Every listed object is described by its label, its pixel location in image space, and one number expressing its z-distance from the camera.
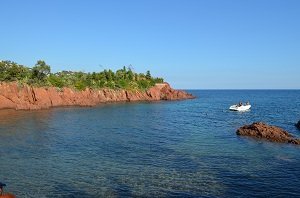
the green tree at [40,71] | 132.38
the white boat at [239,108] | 113.64
